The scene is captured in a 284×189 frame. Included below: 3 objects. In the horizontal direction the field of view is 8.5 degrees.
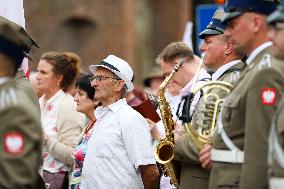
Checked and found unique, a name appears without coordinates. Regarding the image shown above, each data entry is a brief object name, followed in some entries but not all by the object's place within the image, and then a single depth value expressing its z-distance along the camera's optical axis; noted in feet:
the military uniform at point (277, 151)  38.33
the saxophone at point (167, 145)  51.71
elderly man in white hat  52.64
